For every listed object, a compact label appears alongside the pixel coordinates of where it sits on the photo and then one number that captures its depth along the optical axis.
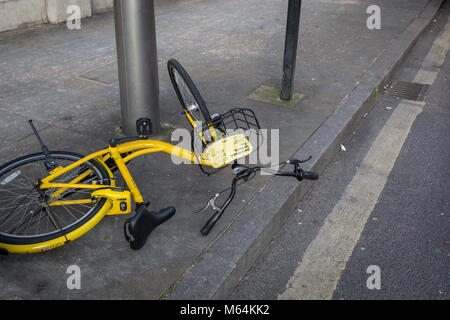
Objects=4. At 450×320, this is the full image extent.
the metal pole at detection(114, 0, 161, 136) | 4.07
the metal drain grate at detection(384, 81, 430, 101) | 6.59
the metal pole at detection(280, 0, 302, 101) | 5.18
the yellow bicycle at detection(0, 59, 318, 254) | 3.02
